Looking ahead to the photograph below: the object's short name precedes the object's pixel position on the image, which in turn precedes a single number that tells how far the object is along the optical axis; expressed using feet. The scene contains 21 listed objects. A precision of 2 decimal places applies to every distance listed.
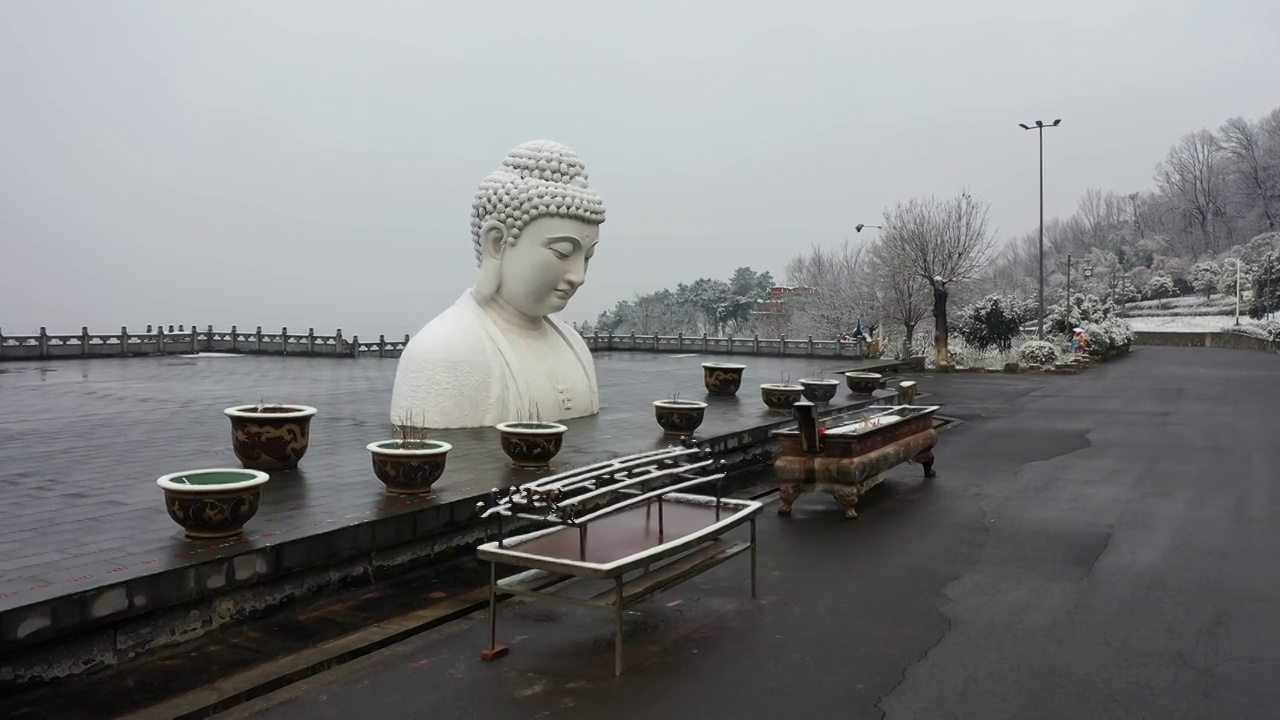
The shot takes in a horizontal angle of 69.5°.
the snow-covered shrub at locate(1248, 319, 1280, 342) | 135.54
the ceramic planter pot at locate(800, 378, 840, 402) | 47.01
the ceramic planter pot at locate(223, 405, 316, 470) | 25.55
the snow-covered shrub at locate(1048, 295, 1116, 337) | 124.98
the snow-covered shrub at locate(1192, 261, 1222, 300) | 207.00
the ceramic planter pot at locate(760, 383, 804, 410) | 43.93
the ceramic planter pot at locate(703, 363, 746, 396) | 52.03
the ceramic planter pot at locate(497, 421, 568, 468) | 26.04
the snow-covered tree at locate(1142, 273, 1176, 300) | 222.28
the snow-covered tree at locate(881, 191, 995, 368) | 103.45
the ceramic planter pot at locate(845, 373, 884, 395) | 53.83
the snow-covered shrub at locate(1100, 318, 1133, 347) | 121.08
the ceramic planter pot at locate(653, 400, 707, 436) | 34.65
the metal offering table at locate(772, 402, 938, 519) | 26.84
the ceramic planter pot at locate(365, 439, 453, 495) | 21.70
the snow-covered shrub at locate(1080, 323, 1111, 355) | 109.40
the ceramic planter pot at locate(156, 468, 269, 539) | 16.74
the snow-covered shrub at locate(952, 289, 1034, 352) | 101.65
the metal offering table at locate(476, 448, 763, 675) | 15.29
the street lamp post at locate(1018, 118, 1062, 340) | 108.27
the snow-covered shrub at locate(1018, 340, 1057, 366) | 92.12
